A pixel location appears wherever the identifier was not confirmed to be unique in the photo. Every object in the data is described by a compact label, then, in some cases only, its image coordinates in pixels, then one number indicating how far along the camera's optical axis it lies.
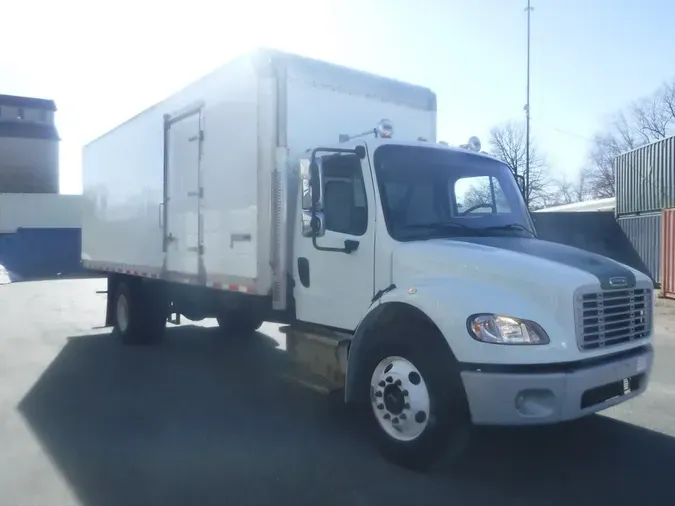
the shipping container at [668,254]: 16.34
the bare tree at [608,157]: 54.97
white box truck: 4.04
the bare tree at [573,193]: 60.46
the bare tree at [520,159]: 37.31
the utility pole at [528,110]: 28.08
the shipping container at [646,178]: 19.28
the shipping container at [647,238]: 19.47
